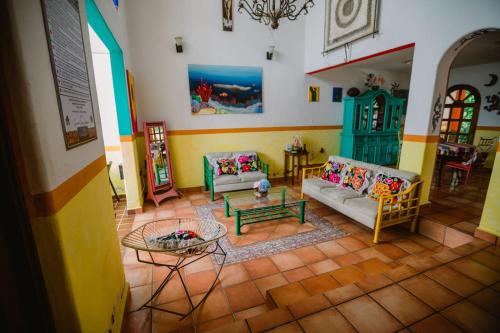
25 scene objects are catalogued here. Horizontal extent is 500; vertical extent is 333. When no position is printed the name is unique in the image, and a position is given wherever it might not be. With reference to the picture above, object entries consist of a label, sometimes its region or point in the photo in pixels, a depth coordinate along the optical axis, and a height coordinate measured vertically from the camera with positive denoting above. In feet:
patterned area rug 8.52 -4.66
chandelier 7.91 +3.50
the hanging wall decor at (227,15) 13.61 +5.86
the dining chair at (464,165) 13.21 -2.63
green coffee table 9.95 -3.71
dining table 13.65 -2.02
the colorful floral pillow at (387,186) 9.39 -2.75
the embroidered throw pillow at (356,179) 10.75 -2.81
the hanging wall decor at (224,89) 13.97 +1.72
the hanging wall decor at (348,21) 10.98 +4.79
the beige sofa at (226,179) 13.07 -3.35
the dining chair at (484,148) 16.96 -2.26
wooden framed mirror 12.71 -2.46
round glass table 5.48 -3.06
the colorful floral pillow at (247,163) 14.29 -2.70
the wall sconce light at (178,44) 12.87 +3.98
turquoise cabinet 17.69 -0.71
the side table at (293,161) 16.21 -3.06
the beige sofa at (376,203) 8.84 -3.41
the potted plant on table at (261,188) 10.63 -3.09
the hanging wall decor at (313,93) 16.85 +1.71
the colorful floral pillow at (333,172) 12.15 -2.80
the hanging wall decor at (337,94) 17.67 +1.72
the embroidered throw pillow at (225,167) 13.80 -2.84
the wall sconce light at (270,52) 14.91 +4.09
